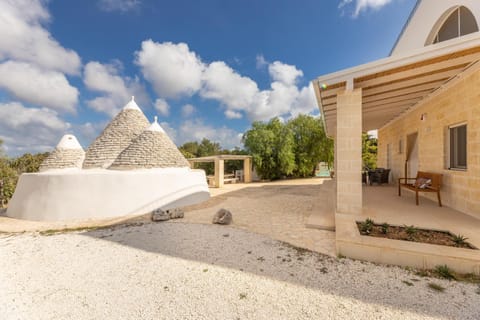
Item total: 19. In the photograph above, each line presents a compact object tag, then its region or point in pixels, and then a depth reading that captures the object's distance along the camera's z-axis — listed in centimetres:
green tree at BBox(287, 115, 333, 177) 1747
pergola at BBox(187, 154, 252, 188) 1488
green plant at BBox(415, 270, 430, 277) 248
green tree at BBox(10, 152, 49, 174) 1688
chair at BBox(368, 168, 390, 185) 882
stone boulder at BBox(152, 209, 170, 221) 576
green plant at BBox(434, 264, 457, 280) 241
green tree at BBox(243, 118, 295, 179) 1684
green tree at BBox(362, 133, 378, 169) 1644
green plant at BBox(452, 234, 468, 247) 279
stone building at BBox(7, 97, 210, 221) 674
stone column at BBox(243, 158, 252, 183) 1728
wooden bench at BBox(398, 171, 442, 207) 484
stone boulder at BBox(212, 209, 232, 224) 512
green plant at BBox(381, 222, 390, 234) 330
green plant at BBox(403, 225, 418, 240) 313
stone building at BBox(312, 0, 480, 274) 300
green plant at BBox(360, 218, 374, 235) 336
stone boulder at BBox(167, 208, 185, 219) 597
